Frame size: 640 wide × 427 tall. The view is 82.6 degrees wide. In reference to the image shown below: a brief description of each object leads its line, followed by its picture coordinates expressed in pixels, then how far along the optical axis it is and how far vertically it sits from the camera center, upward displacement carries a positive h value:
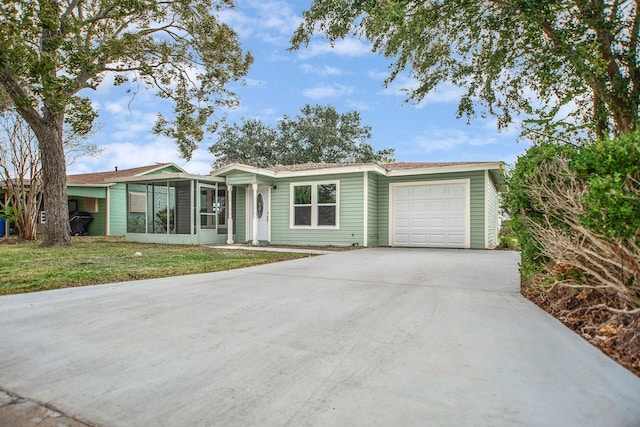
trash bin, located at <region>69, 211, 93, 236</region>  18.10 -0.45
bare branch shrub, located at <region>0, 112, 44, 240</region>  13.58 +1.70
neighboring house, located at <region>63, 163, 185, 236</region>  18.08 +0.52
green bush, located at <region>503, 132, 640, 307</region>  2.42 +0.01
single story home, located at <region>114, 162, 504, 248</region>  11.01 +0.25
